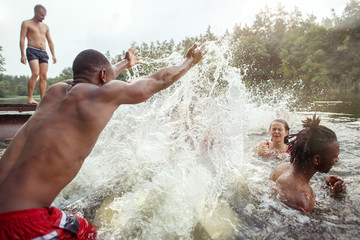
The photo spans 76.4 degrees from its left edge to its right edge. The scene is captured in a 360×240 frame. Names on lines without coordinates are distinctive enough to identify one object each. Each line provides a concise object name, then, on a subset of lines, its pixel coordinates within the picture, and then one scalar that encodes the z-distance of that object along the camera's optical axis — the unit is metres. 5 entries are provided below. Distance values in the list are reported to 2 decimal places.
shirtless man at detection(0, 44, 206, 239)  1.43
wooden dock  5.38
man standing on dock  5.90
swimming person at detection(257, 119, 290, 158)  4.43
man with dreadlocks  2.50
